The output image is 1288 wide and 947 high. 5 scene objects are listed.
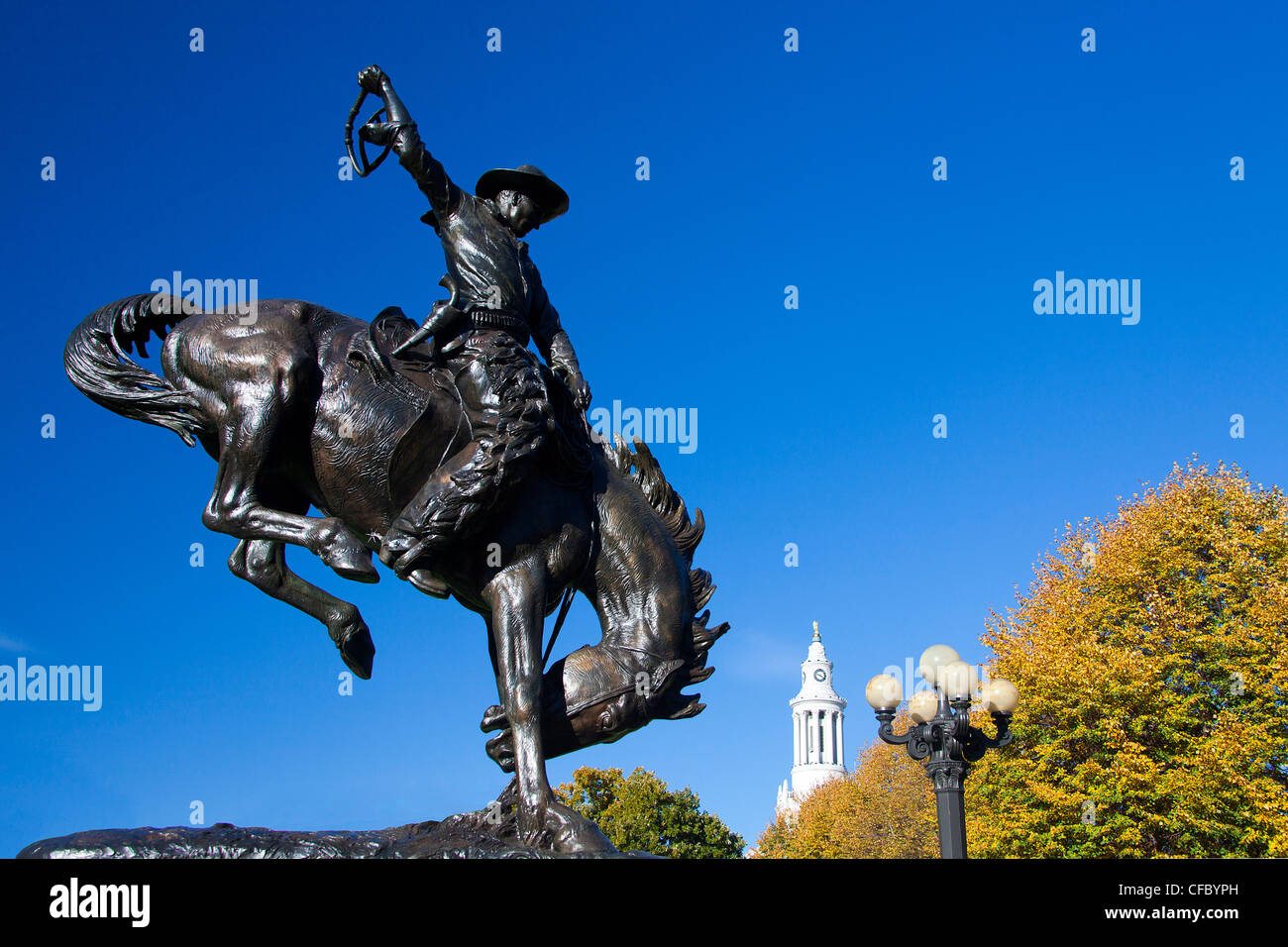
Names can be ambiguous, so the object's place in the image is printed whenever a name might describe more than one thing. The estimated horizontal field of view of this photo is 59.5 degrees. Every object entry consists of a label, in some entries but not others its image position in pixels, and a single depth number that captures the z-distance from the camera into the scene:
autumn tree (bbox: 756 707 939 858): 40.81
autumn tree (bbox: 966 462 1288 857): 22.64
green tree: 43.84
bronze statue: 5.93
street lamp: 14.61
